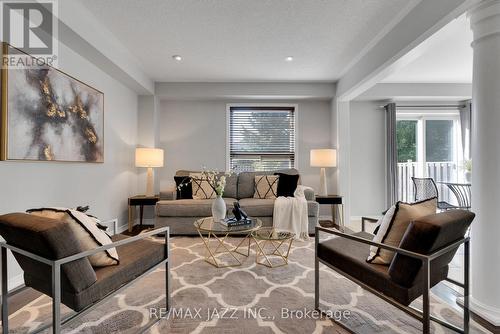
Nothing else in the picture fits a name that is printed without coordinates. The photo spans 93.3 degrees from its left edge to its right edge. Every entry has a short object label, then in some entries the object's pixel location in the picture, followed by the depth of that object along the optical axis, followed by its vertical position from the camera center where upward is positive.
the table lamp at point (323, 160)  4.16 +0.14
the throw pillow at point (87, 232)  1.32 -0.37
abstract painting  1.97 +0.52
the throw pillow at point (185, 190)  3.93 -0.37
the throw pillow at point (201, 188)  3.89 -0.34
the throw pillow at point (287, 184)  3.97 -0.28
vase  2.74 -0.49
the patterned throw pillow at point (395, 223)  1.40 -0.33
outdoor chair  3.82 -0.35
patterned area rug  1.57 -1.06
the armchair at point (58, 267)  1.08 -0.52
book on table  2.53 -0.59
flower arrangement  2.77 -0.21
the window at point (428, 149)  4.84 +0.40
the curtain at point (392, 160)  4.51 +0.15
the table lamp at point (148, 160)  3.91 +0.13
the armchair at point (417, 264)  1.15 -0.54
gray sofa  3.50 -0.64
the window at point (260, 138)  4.76 +0.61
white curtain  4.60 +0.85
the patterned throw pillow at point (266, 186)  4.04 -0.32
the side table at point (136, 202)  3.74 -0.55
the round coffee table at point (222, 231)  2.40 -0.63
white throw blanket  3.46 -0.71
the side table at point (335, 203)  4.03 -0.60
